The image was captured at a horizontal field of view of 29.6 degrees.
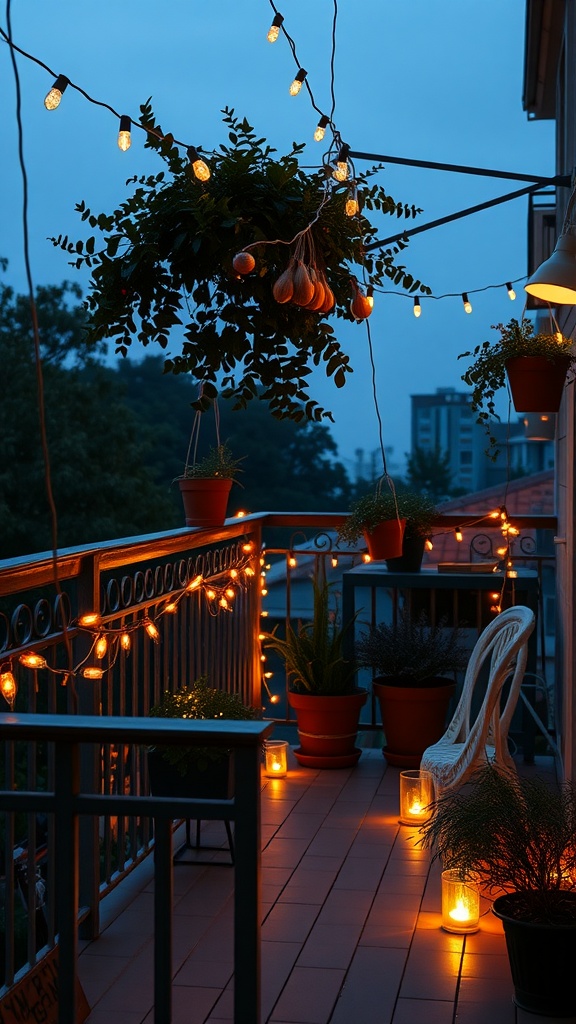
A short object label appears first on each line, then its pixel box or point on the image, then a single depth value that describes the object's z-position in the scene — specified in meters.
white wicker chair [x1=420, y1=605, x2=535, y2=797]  3.60
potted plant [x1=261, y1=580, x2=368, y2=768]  5.04
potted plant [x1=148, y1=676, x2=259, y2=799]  3.27
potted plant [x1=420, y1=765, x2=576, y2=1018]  2.61
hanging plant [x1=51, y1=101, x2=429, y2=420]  2.85
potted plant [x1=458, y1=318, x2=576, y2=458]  3.75
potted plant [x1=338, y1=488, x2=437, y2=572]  4.66
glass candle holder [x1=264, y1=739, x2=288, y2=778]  4.85
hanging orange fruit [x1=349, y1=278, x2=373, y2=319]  2.92
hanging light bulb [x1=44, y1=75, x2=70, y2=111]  2.07
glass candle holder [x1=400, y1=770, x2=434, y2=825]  4.14
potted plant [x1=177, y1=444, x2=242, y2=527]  4.48
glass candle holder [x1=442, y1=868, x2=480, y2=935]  3.15
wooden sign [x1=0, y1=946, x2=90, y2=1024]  2.32
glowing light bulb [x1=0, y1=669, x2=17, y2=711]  2.37
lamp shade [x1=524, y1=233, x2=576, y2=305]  2.65
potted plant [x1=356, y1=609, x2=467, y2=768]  4.98
